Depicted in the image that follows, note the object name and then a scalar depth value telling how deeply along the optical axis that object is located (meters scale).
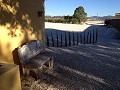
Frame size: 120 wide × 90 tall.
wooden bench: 2.54
